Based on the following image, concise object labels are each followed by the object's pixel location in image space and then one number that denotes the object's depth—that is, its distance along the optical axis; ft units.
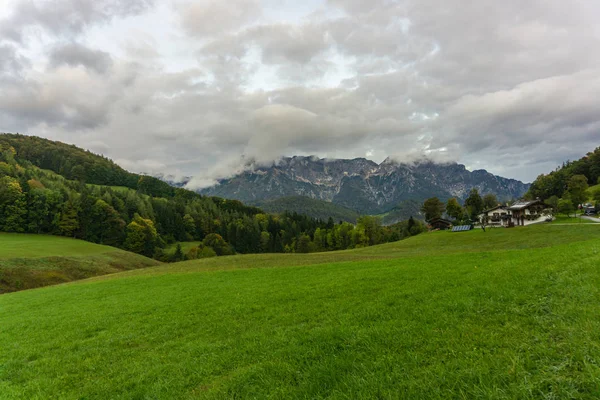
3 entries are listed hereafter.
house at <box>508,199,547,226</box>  307.58
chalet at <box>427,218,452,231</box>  383.24
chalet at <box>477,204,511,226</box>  335.96
